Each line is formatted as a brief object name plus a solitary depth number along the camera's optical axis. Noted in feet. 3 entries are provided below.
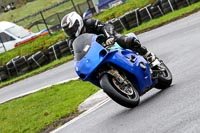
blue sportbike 56.79
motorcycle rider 59.58
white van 224.35
